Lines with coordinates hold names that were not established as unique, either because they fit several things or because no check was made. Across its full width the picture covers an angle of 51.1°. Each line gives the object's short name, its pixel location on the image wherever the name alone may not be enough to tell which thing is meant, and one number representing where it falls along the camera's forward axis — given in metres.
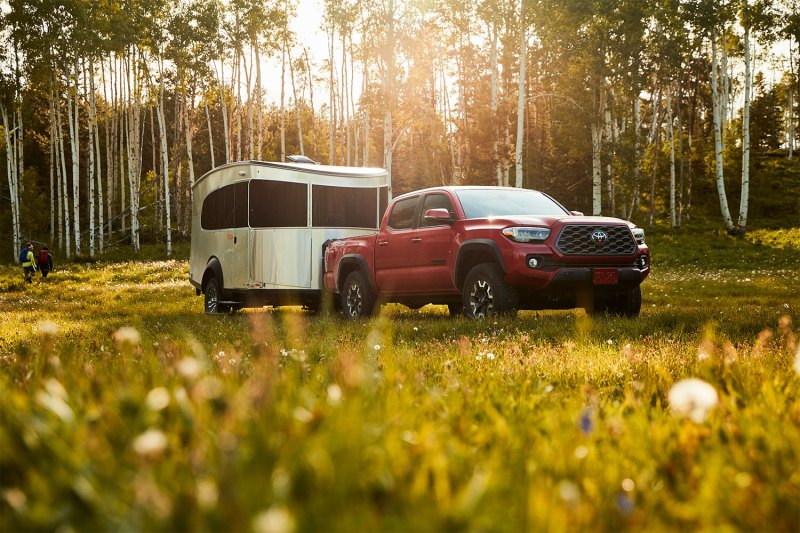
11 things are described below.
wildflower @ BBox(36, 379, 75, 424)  2.31
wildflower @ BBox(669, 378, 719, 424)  2.29
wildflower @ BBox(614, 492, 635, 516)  1.92
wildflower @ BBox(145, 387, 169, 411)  2.34
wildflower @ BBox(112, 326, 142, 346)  2.95
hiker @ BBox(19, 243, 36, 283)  29.89
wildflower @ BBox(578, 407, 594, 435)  2.34
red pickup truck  10.98
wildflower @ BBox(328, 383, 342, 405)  2.71
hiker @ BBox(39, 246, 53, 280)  31.20
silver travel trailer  15.80
